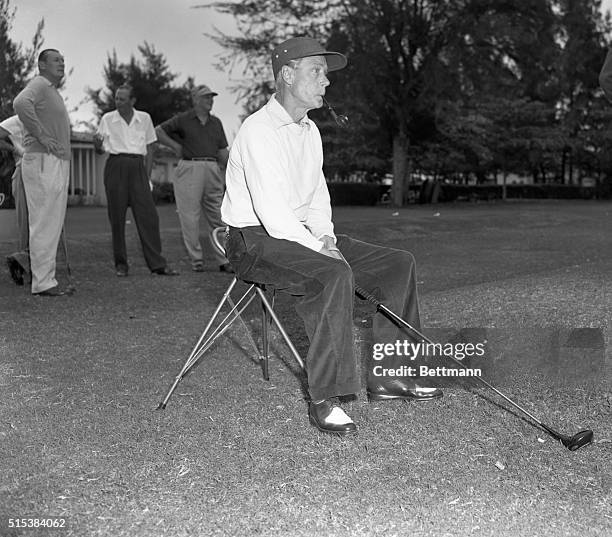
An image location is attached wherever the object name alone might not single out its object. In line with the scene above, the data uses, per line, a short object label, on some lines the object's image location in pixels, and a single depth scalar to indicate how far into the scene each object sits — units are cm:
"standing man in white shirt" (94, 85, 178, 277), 1070
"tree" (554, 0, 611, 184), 4916
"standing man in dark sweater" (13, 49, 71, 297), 900
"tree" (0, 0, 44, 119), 2833
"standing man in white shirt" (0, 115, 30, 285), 977
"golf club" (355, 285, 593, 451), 399
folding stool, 475
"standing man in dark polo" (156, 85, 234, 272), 1127
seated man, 448
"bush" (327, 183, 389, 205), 4134
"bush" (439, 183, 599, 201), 5056
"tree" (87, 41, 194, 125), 5838
